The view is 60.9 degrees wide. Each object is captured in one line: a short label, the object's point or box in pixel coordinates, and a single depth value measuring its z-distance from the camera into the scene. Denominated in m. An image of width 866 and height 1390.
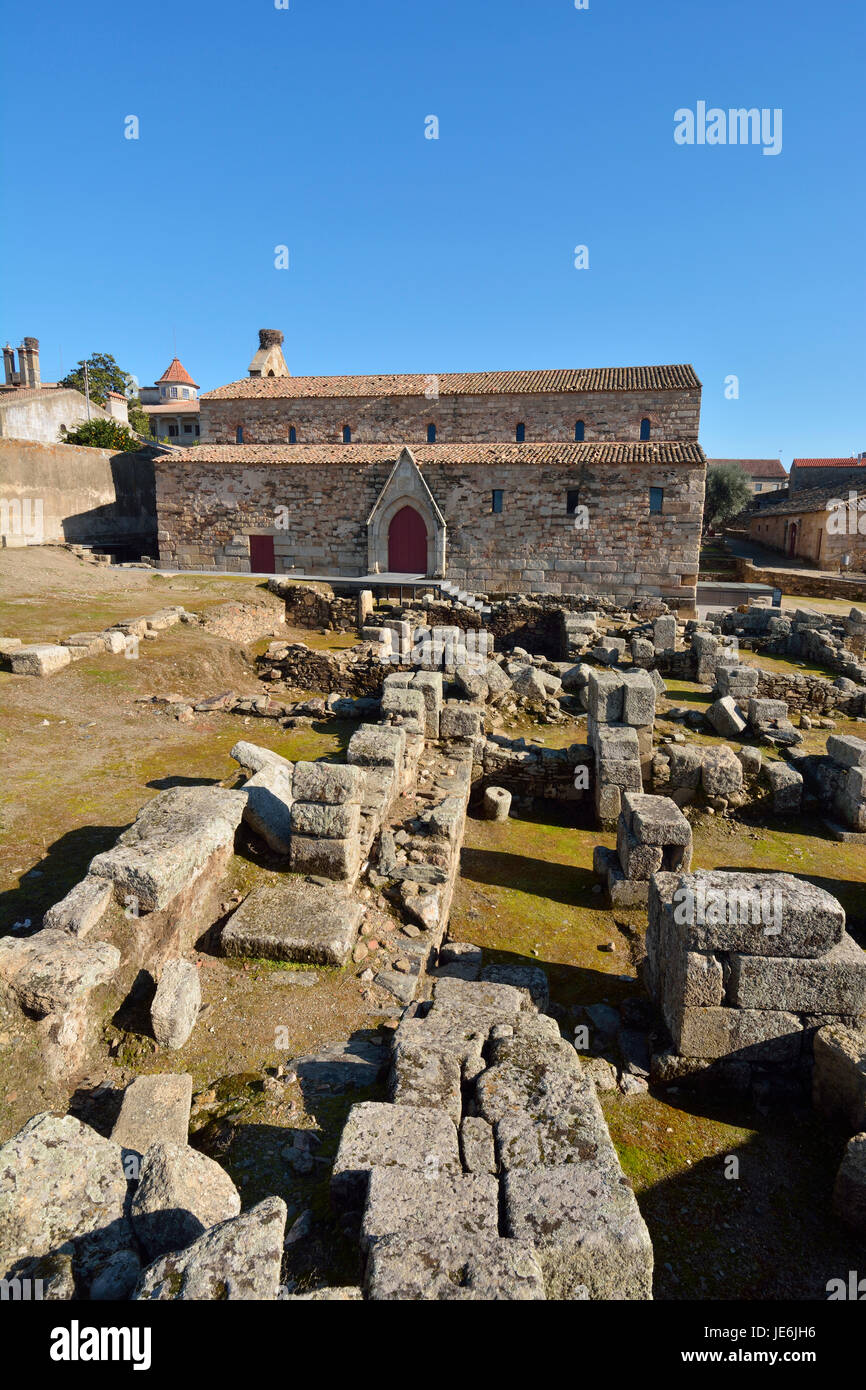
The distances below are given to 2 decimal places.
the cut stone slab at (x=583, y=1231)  2.94
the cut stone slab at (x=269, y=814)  6.82
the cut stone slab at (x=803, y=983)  5.03
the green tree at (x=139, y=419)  55.01
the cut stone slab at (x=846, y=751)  10.70
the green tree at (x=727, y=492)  53.69
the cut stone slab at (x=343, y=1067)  4.38
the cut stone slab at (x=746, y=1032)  5.13
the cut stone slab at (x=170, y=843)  5.16
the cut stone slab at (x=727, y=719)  13.96
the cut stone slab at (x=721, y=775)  10.77
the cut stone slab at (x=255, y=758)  8.03
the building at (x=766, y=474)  79.38
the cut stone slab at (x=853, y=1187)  4.05
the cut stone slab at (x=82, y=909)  4.79
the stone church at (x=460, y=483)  27.72
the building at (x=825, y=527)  37.78
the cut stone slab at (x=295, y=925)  5.61
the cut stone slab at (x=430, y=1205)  2.94
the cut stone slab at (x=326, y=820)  6.45
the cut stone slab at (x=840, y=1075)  4.66
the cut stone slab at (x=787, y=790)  10.77
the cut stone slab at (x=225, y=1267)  2.46
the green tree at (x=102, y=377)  56.32
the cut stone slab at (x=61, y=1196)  2.87
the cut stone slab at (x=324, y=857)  6.49
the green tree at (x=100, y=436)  37.56
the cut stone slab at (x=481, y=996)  5.09
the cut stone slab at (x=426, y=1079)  3.85
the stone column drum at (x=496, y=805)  10.64
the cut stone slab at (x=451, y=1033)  4.25
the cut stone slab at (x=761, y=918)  4.98
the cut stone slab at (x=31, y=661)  12.38
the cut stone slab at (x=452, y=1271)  2.61
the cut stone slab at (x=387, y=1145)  3.28
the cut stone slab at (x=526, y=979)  6.19
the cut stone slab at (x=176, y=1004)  4.57
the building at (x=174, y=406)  63.94
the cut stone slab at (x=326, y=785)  6.44
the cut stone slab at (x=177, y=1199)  2.91
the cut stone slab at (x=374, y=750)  8.38
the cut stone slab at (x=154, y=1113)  3.69
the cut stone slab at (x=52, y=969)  4.20
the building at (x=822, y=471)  54.81
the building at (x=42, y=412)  36.33
